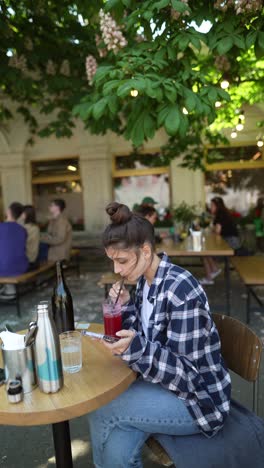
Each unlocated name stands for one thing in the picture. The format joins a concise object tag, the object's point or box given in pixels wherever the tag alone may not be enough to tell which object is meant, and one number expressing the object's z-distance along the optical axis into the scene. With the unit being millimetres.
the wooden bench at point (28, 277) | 5043
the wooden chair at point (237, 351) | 1697
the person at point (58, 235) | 6660
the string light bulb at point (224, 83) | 4250
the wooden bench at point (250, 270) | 4195
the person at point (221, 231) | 6375
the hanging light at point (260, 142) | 8568
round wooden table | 1311
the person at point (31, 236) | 5845
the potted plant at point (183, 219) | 6712
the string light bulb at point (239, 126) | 6673
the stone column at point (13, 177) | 10570
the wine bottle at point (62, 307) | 1926
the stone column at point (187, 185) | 9586
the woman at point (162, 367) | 1502
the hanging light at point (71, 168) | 10711
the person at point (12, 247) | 5191
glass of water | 1605
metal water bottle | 1406
